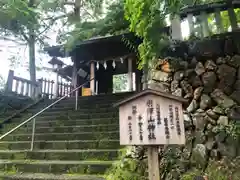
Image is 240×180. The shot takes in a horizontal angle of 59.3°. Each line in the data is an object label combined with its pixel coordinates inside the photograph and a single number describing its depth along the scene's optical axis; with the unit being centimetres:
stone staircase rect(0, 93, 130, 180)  401
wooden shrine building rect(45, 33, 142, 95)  903
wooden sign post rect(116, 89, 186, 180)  277
